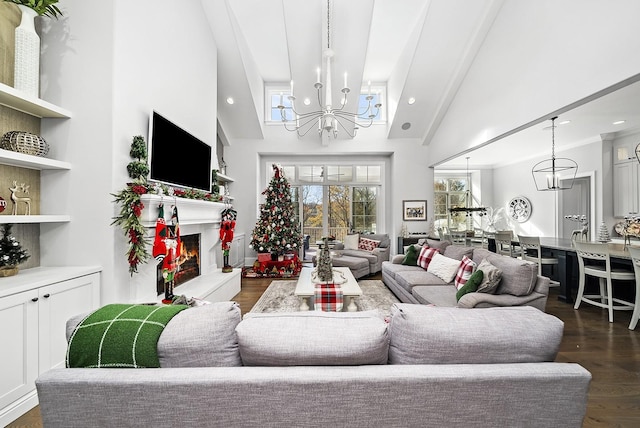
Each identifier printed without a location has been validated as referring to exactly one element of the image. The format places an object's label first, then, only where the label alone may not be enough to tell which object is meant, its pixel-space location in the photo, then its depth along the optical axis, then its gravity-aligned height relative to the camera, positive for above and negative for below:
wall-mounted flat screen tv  3.11 +0.74
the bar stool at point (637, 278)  3.05 -0.68
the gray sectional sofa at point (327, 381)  1.04 -0.61
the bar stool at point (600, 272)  3.39 -0.70
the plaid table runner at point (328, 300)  3.29 -0.98
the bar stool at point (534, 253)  4.52 -0.64
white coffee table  3.36 -0.90
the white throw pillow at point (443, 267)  3.60 -0.68
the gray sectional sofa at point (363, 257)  5.35 -0.84
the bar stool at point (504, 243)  5.41 -0.55
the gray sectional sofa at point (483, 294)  2.65 -0.77
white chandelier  6.51 +2.24
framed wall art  7.25 +0.13
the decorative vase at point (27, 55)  2.19 +1.24
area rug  3.88 -1.25
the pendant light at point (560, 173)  6.42 +1.01
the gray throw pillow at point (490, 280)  2.77 -0.63
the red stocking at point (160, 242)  2.80 -0.26
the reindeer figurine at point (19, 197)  2.25 +0.14
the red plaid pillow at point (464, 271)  3.26 -0.65
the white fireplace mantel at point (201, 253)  2.88 -0.53
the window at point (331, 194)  7.72 +0.57
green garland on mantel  2.58 +0.09
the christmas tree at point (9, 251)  2.04 -0.26
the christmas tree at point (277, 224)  6.14 -0.19
